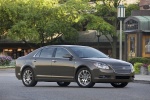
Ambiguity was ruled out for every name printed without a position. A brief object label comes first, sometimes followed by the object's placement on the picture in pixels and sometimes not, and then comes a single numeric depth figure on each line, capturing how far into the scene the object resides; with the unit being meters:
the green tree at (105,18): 53.22
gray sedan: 18.33
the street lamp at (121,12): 31.42
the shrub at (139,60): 34.81
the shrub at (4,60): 43.66
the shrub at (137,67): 31.00
